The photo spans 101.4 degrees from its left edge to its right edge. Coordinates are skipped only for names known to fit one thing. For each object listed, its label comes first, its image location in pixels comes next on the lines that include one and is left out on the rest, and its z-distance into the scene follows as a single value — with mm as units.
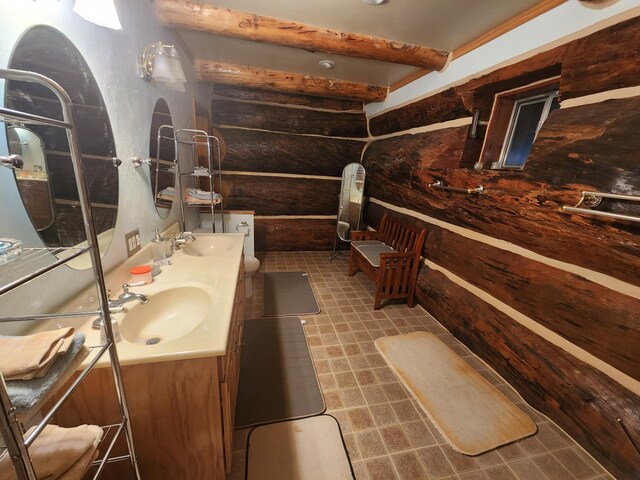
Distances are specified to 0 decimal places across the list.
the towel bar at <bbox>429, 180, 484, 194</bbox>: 1899
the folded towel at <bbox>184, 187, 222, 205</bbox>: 2336
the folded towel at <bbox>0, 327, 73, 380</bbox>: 469
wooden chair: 2580
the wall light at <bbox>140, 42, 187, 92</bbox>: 1514
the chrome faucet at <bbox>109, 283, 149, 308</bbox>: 1018
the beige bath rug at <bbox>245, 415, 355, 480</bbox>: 1245
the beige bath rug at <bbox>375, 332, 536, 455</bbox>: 1467
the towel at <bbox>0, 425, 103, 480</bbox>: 557
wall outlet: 1375
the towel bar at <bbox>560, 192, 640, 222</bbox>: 1070
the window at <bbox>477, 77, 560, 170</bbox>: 1844
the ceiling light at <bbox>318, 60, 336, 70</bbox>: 2703
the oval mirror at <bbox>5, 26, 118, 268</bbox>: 778
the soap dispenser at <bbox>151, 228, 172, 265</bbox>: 1535
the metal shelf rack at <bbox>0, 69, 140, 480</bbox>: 403
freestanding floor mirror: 3855
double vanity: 823
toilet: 3018
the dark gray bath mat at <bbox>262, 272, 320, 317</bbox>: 2547
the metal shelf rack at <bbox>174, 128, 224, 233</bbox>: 2180
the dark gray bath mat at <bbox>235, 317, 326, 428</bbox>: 1539
